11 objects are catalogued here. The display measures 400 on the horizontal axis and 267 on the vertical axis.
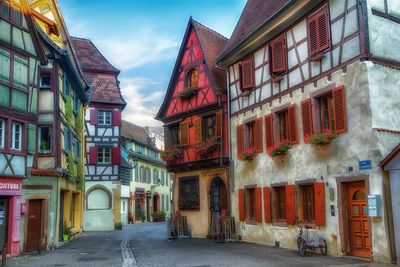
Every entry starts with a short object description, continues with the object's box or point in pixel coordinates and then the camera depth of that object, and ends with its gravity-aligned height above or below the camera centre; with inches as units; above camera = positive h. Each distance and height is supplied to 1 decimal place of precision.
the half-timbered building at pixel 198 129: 879.7 +141.0
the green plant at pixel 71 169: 903.6 +69.8
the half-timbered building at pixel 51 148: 749.3 +98.2
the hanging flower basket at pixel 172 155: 963.3 +96.2
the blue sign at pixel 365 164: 512.7 +37.0
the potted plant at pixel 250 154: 759.7 +75.1
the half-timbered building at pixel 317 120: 523.8 +100.2
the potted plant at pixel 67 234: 914.7 -52.5
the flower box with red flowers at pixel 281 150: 663.8 +70.4
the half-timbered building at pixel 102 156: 1355.8 +136.0
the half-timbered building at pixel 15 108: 680.4 +143.1
